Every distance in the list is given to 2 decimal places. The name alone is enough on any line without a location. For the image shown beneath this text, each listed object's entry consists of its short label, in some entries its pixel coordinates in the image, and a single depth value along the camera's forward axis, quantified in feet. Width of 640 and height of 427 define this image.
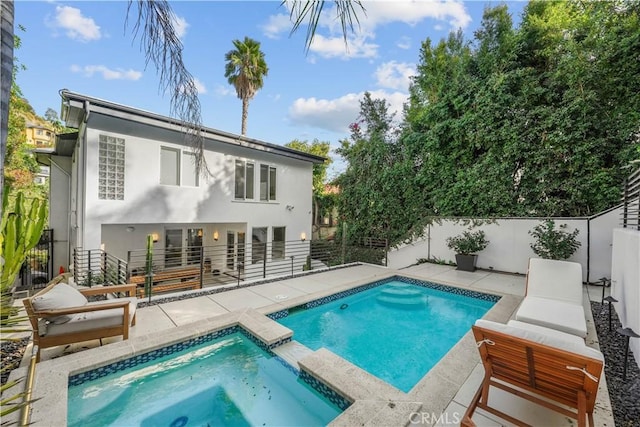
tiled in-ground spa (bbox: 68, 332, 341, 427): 9.05
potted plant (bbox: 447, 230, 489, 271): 28.02
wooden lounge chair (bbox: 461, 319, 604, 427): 6.63
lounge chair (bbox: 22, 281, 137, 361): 10.29
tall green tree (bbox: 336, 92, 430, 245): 35.58
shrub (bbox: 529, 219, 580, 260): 23.25
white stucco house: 22.80
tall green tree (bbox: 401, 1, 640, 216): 22.68
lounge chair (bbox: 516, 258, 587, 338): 11.63
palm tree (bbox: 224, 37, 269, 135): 47.60
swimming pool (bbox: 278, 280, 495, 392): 13.09
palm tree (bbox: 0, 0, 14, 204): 4.96
